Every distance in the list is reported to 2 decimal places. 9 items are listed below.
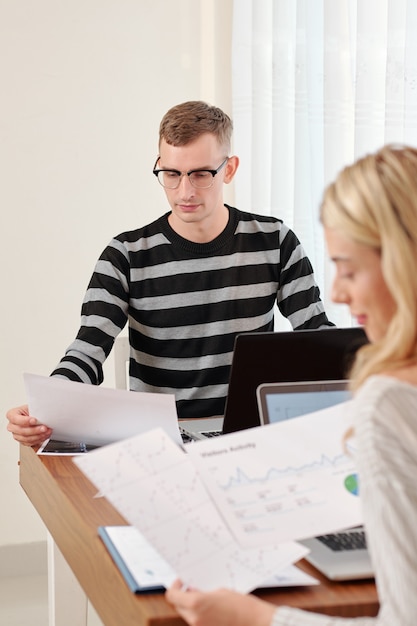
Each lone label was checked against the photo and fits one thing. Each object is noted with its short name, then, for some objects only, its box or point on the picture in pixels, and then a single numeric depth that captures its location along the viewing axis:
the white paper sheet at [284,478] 1.41
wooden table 1.41
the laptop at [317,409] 1.48
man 2.23
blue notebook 1.43
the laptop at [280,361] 1.76
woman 1.15
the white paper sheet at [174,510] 1.35
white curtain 2.62
